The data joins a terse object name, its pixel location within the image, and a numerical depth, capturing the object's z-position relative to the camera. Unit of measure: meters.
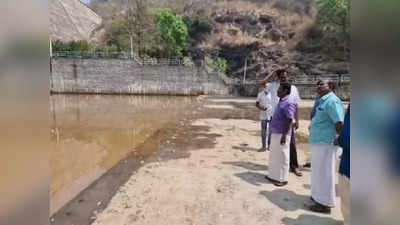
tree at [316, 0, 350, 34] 28.29
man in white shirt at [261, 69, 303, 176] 4.66
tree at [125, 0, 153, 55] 33.22
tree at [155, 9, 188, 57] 32.22
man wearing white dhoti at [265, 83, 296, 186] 4.49
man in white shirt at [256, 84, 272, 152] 6.77
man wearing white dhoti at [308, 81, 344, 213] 3.61
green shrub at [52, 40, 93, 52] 31.11
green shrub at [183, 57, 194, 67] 27.61
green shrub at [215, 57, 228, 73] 30.80
